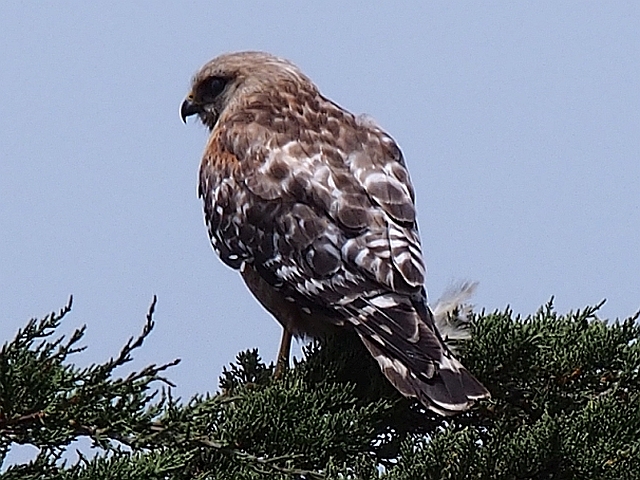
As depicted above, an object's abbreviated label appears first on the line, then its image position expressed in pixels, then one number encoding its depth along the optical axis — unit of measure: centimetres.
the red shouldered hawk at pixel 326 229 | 753
